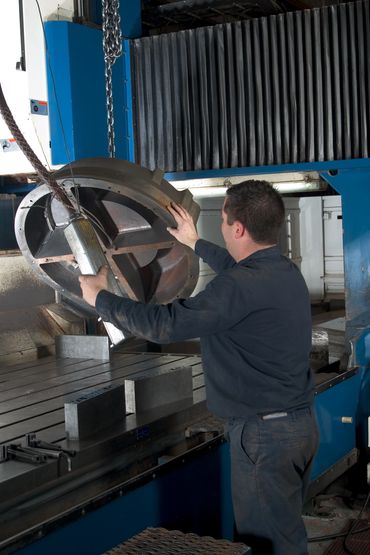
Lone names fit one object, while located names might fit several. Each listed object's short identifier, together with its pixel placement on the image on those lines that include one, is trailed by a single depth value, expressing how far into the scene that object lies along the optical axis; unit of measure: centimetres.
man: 186
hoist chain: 231
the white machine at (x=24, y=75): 296
